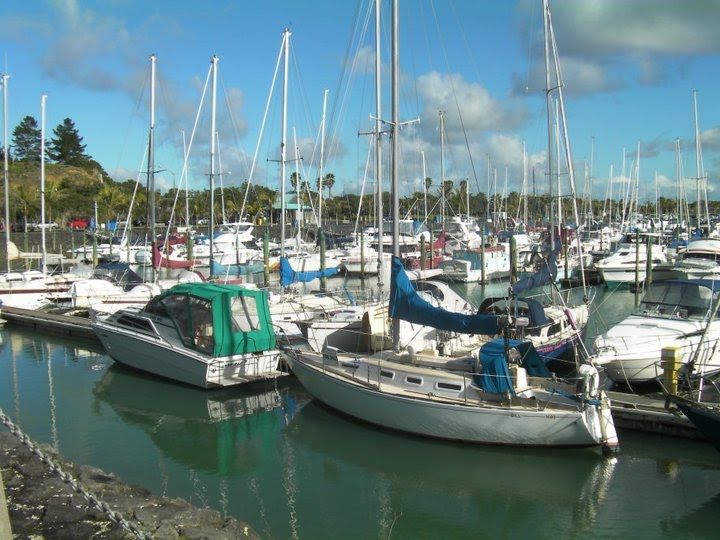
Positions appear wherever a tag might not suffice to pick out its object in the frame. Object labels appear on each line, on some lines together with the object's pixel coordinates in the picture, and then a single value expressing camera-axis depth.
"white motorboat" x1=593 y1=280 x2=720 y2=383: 17.94
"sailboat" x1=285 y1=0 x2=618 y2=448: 14.05
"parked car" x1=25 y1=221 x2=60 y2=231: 84.35
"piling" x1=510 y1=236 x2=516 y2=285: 37.91
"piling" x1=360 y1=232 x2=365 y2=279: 45.06
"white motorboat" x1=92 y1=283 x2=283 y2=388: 19.19
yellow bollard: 15.10
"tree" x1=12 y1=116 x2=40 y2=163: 121.19
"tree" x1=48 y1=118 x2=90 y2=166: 120.56
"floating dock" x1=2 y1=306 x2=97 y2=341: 28.52
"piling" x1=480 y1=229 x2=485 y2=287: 44.20
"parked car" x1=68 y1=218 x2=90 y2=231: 92.32
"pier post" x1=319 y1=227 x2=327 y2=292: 41.78
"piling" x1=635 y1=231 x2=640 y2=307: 38.55
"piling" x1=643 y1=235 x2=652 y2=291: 39.78
